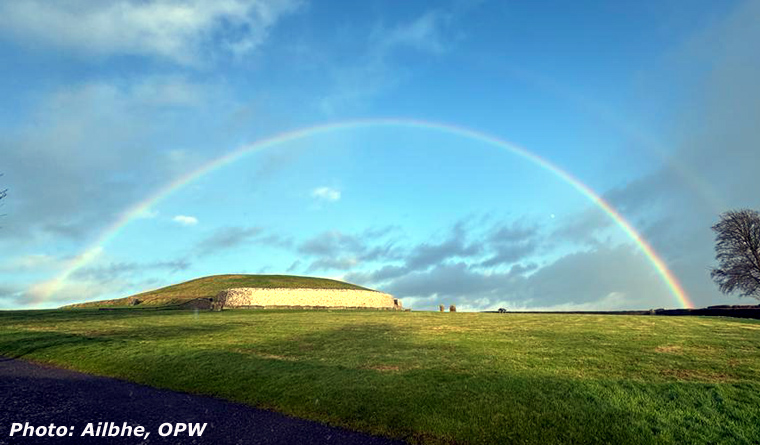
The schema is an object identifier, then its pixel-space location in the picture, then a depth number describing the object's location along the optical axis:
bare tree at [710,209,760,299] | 61.22
